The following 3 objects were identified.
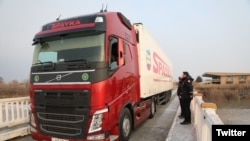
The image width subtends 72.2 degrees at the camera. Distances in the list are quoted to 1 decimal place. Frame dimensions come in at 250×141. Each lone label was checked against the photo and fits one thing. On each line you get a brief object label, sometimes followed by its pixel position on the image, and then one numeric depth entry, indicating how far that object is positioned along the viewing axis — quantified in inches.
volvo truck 134.0
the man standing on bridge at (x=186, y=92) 213.1
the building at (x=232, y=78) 1672.6
